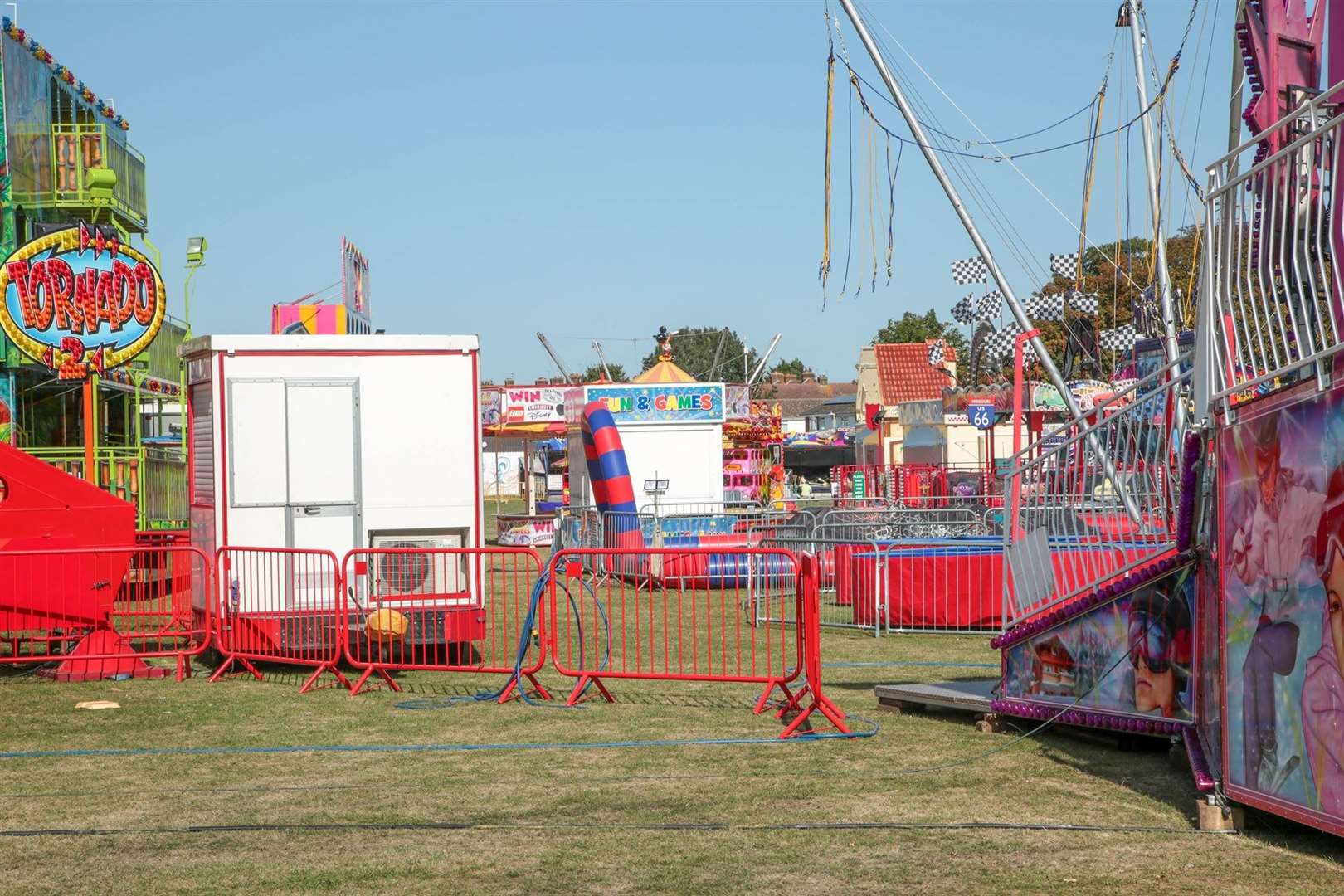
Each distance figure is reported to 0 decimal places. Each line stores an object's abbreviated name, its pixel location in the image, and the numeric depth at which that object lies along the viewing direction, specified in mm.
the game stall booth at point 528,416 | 41031
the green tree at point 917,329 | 107188
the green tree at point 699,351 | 121750
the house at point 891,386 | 56500
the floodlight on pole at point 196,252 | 27688
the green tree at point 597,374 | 108394
